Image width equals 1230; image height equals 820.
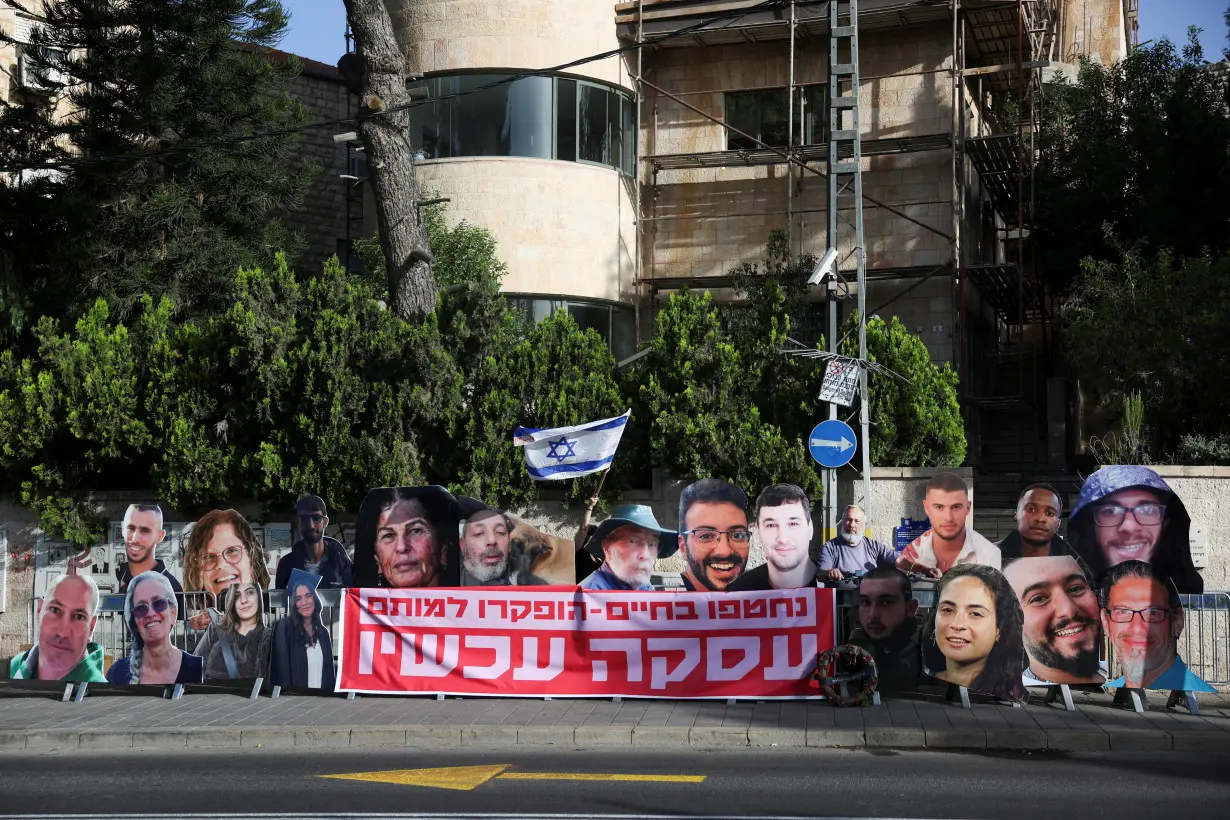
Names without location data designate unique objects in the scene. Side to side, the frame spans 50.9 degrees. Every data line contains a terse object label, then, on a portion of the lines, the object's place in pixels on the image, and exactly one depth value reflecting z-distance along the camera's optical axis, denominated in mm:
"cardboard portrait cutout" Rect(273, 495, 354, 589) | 13438
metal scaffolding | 23359
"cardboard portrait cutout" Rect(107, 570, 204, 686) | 12906
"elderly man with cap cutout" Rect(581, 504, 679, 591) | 13094
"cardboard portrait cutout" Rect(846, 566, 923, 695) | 12016
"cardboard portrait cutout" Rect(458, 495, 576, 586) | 13133
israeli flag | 15227
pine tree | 20906
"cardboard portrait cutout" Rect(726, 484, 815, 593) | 12680
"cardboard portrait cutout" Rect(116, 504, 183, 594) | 13797
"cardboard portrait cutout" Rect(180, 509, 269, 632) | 13016
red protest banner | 12078
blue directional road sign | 15211
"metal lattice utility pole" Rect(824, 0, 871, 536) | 16109
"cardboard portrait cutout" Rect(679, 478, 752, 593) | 12961
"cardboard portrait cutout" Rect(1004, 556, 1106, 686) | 11734
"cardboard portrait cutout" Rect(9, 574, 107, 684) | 13047
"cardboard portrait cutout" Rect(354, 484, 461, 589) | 13070
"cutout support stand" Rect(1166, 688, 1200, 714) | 11531
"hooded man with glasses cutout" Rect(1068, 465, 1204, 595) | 11820
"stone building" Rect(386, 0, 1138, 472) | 23047
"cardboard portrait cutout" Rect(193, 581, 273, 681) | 12875
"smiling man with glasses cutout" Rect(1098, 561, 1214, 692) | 11695
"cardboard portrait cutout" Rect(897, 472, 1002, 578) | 12875
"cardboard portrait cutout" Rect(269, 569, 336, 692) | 12750
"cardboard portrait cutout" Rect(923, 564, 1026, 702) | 11680
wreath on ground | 11766
